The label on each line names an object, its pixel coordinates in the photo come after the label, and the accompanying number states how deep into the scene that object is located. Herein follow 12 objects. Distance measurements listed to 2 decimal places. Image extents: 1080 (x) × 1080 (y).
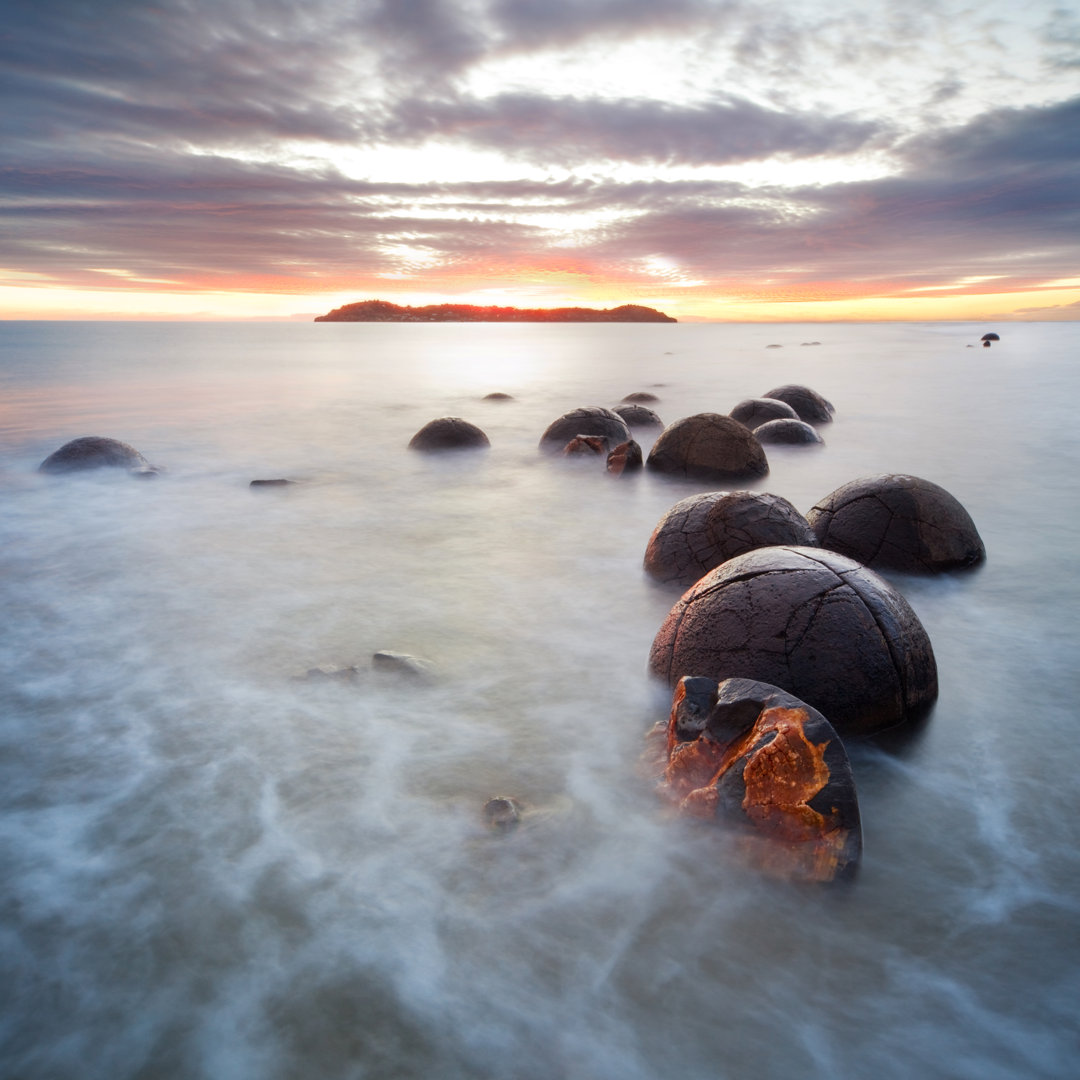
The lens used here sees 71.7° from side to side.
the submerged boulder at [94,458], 12.00
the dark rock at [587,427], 13.40
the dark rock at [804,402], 17.20
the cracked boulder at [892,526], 6.65
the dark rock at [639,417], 15.80
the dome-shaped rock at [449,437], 14.15
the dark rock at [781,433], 13.57
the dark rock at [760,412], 14.55
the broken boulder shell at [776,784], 3.13
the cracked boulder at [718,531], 6.09
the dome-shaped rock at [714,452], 10.48
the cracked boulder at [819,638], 3.97
